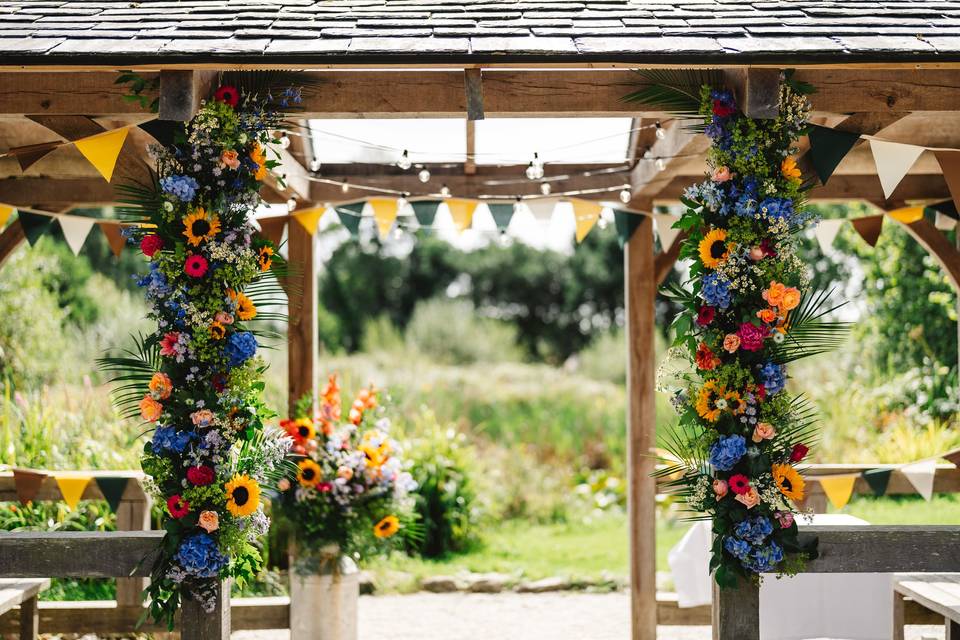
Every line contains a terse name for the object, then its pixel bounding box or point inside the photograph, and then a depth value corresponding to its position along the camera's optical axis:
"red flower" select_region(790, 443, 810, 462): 2.99
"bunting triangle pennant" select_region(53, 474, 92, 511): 4.59
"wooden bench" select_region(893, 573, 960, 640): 3.41
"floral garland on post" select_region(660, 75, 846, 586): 2.98
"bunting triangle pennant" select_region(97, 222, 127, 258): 5.00
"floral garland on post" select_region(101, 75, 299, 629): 3.02
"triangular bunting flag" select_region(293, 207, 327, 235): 5.02
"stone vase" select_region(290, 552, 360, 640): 4.56
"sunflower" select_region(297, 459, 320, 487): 4.48
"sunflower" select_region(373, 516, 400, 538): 4.55
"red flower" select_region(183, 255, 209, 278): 3.03
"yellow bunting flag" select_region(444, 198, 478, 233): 4.98
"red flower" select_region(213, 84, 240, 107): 3.13
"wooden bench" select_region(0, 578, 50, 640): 3.54
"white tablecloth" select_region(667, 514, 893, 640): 3.86
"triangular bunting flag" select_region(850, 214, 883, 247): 5.25
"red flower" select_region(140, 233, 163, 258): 3.07
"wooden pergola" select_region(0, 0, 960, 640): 2.94
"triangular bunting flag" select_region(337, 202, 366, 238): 5.09
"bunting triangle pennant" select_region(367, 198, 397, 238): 5.02
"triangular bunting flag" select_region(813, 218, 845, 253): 4.97
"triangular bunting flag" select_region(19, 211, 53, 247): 4.99
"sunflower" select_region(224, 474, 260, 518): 3.04
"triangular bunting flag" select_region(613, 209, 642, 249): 5.02
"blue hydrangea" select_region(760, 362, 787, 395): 2.99
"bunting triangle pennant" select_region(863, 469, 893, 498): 4.72
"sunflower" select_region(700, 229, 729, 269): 3.05
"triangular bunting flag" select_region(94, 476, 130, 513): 4.66
